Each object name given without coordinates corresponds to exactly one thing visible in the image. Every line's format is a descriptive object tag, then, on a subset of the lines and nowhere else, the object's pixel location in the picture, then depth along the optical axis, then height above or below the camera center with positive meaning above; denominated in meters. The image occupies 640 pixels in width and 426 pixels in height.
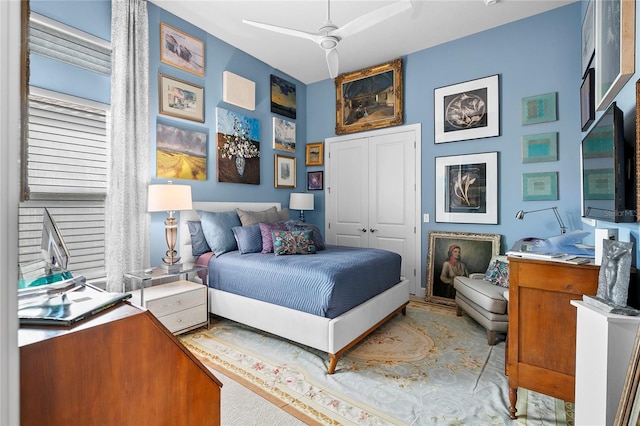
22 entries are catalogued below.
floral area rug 1.85 -1.17
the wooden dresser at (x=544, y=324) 1.66 -0.61
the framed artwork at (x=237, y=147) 3.89 +0.87
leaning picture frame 3.67 -0.53
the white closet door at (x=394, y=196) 4.24 +0.26
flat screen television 1.52 +0.24
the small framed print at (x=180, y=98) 3.28 +1.27
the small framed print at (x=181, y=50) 3.30 +1.81
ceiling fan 2.25 +1.45
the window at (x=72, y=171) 2.45 +0.35
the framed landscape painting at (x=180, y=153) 3.27 +0.67
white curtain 2.79 +0.63
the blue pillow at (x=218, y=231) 3.33 -0.20
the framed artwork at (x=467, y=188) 3.65 +0.33
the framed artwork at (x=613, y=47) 1.51 +0.92
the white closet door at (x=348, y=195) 4.67 +0.30
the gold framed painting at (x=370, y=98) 4.31 +1.70
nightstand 2.66 -0.76
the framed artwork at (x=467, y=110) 3.64 +1.28
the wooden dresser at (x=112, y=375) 0.59 -0.36
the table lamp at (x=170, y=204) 2.84 +0.08
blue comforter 2.39 -0.55
